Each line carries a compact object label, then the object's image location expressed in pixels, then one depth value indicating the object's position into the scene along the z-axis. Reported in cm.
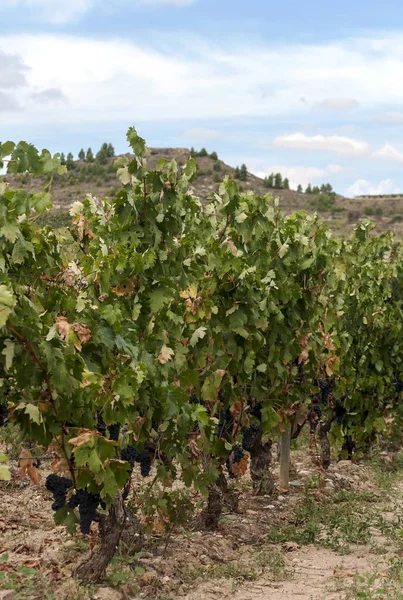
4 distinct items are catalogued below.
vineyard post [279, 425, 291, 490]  810
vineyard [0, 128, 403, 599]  386
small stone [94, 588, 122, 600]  452
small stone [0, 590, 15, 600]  424
